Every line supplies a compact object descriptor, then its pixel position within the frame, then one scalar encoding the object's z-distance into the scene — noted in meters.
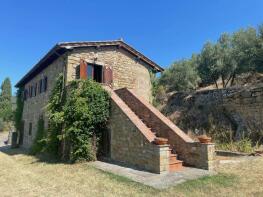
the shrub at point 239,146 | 11.74
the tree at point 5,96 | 48.29
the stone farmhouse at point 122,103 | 9.01
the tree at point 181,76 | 28.81
